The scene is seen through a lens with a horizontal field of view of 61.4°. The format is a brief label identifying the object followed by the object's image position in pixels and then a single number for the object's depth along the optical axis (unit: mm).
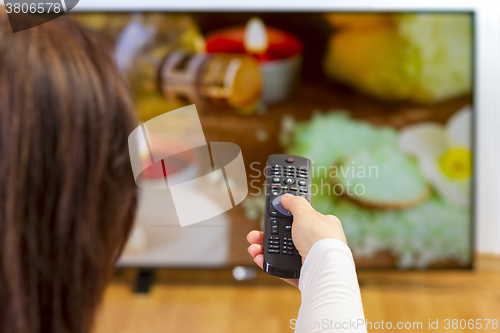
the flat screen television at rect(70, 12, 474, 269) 1434
